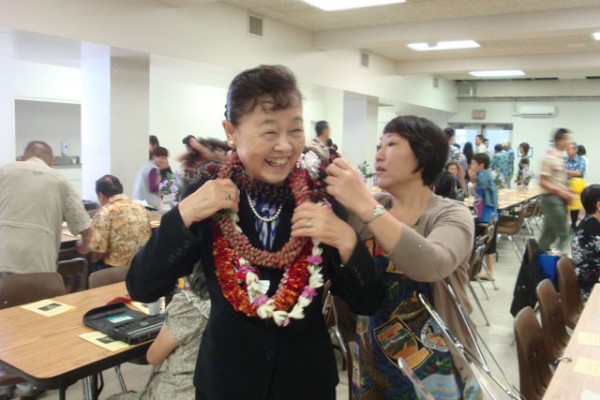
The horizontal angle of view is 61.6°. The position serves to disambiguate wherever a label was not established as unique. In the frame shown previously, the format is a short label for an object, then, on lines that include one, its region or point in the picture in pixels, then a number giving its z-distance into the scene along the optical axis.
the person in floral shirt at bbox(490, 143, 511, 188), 9.98
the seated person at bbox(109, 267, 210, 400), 1.89
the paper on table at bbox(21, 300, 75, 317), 2.46
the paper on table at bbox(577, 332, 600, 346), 2.28
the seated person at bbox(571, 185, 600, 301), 3.74
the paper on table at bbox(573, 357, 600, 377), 1.95
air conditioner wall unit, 14.24
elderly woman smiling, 1.08
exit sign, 15.26
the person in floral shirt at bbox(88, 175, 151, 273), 3.78
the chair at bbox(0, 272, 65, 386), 2.80
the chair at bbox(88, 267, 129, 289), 3.08
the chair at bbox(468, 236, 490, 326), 4.66
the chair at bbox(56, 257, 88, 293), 3.74
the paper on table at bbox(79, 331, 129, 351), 2.07
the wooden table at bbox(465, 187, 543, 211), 7.46
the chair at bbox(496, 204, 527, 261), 7.16
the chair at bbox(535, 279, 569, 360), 2.76
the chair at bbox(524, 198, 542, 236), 8.66
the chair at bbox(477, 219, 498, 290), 5.20
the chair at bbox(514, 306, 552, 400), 2.18
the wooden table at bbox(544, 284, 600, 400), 1.78
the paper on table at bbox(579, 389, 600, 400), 1.74
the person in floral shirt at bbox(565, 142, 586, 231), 8.80
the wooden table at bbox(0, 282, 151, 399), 1.85
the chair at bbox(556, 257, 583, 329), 3.42
